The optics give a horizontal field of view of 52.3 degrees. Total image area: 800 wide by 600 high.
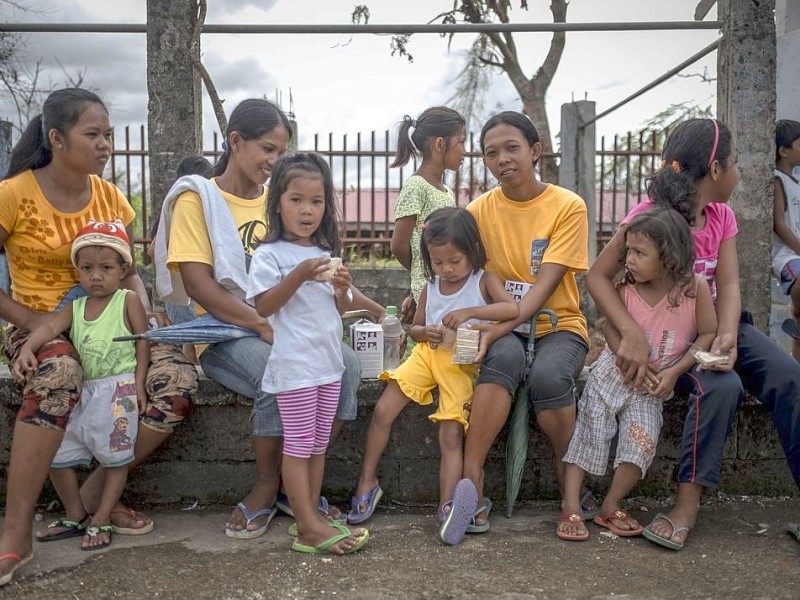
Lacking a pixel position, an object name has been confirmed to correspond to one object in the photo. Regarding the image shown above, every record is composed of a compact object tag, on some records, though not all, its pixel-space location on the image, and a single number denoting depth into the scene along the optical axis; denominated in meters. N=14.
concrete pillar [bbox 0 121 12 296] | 6.75
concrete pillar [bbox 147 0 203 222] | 4.19
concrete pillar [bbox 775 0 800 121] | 5.91
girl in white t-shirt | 2.94
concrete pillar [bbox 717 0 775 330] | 4.20
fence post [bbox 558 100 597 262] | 9.95
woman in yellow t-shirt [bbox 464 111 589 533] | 3.15
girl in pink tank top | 3.13
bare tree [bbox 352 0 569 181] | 14.96
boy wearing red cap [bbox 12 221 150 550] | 3.06
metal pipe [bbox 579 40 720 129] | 4.36
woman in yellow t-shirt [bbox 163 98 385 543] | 3.17
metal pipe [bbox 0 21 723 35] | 4.33
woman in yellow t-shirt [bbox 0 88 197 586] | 3.16
